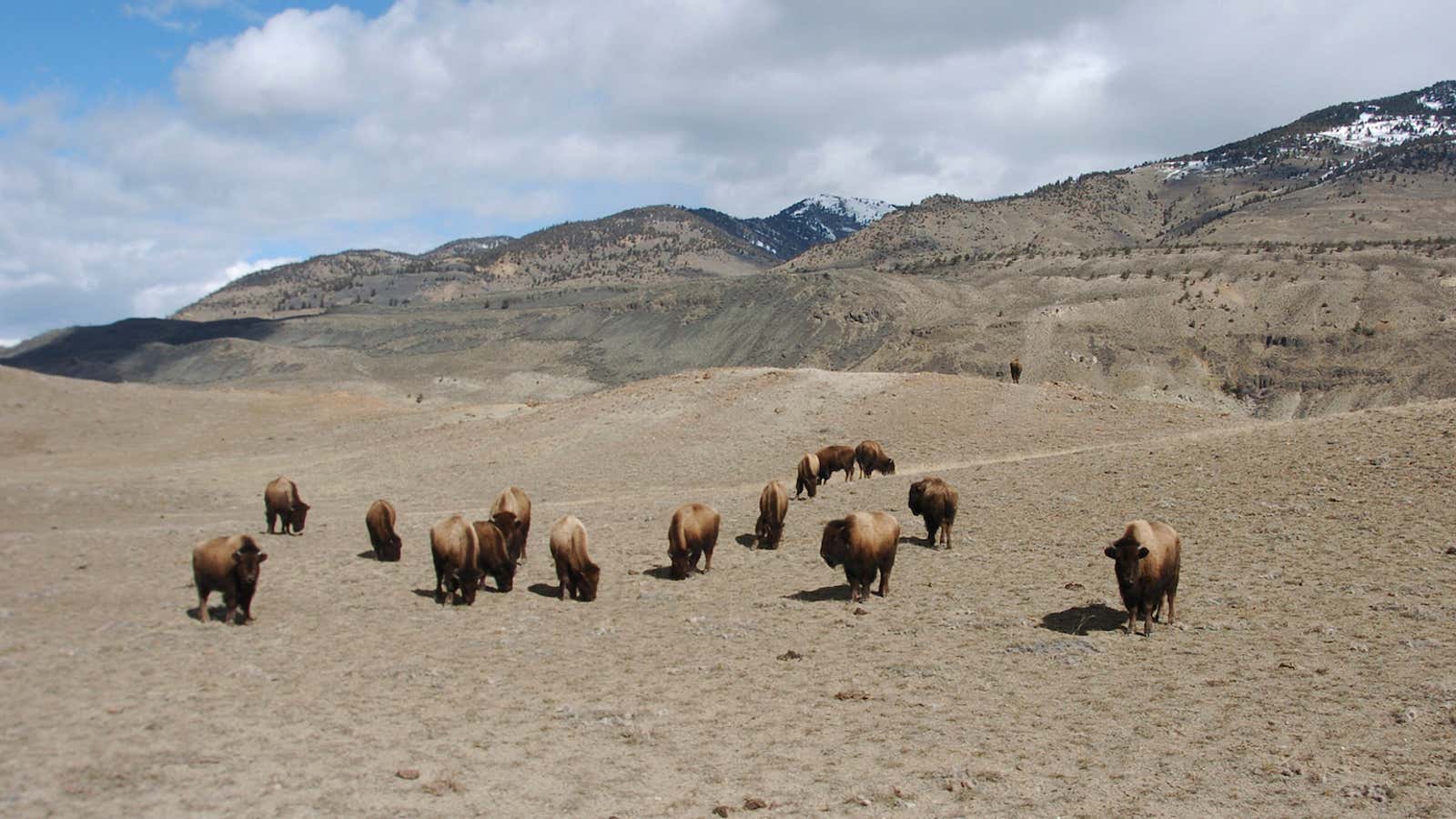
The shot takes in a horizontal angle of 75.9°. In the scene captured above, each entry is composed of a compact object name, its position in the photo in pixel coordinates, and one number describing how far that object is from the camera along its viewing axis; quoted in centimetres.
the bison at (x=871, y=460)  2728
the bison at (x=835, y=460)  2662
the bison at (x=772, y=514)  1866
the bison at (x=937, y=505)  1798
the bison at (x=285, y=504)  2067
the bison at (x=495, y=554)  1540
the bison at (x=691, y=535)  1667
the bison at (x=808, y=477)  2412
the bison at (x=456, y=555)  1456
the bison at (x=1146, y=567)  1251
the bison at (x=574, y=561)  1512
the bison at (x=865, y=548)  1483
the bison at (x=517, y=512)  1711
